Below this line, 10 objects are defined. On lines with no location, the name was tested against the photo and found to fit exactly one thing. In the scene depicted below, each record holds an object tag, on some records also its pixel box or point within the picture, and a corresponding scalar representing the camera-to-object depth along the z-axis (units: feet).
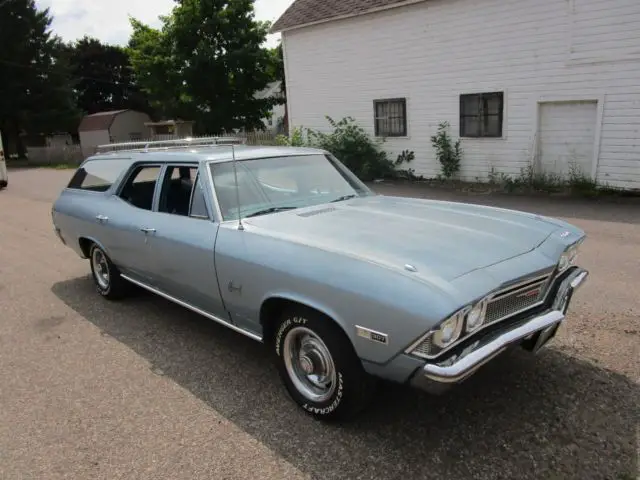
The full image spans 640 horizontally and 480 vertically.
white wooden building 34.14
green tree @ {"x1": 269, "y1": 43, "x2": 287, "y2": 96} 98.48
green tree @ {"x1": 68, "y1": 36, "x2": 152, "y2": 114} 169.07
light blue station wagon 8.23
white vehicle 55.83
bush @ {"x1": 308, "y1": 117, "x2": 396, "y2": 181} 47.65
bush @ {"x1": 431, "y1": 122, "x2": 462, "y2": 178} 43.27
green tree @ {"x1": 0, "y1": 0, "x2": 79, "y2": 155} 112.57
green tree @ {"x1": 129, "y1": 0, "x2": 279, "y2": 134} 91.35
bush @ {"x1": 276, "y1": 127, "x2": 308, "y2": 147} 53.31
